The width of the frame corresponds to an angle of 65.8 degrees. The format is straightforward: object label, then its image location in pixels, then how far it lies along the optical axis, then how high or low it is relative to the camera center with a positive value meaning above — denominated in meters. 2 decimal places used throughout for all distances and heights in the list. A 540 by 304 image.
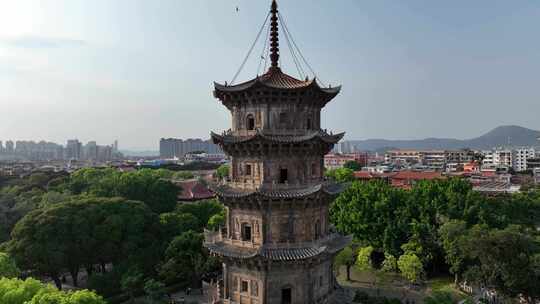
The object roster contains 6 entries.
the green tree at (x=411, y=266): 41.12 -11.87
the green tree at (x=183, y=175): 110.27 -7.38
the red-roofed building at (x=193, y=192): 75.19 -8.17
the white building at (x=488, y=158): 164.69 -5.02
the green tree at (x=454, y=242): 40.52 -9.43
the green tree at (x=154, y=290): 33.95 -11.61
